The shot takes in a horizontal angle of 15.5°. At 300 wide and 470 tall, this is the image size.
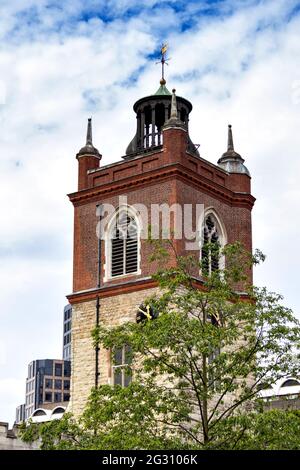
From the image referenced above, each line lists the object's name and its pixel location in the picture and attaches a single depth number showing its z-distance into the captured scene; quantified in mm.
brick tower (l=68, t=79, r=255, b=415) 45562
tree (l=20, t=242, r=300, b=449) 28266
